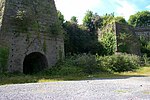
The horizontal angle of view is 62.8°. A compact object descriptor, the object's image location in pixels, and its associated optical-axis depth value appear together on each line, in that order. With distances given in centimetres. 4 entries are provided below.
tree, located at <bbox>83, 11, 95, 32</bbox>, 1630
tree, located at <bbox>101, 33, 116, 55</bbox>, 1368
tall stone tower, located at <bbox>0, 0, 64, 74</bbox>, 858
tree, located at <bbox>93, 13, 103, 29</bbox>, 1609
